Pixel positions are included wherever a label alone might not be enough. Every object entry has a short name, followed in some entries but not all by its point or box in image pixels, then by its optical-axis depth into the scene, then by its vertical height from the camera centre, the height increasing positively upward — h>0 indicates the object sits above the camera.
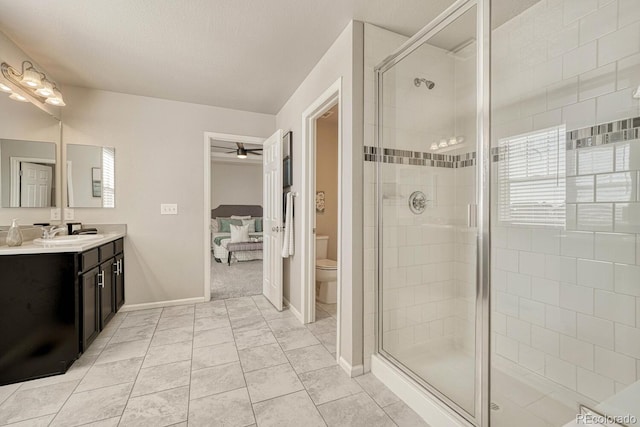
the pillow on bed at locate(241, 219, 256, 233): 6.69 -0.26
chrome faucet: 2.42 -0.17
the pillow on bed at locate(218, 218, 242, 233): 6.84 -0.29
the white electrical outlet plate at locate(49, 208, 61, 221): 2.75 -0.02
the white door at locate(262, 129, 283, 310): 3.15 -0.09
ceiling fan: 5.79 +1.33
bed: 5.87 -0.49
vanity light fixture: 2.13 +1.03
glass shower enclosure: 1.40 +0.01
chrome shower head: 2.05 +0.94
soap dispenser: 2.01 -0.17
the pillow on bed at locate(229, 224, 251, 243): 5.83 -0.46
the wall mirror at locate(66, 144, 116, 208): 2.95 +0.37
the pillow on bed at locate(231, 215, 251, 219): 7.24 -0.12
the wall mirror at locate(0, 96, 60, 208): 2.16 +0.47
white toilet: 3.35 -0.82
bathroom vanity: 1.85 -0.65
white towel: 3.01 -0.22
